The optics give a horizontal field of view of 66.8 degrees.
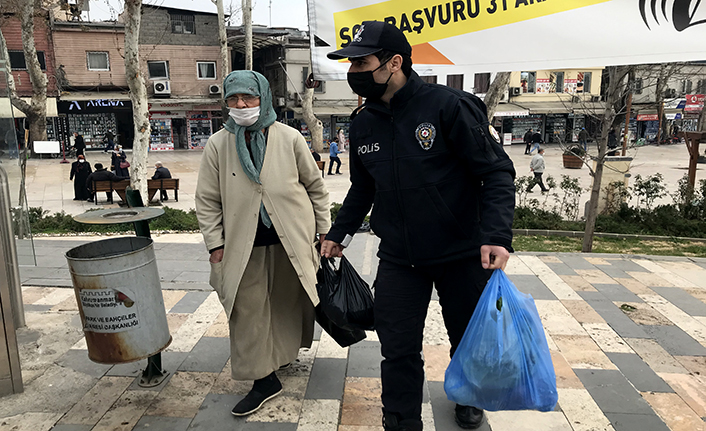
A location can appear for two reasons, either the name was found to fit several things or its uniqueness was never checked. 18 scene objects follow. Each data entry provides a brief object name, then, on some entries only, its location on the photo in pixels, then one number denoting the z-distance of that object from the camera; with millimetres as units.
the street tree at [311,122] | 27266
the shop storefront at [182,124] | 31969
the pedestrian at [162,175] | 13500
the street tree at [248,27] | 18562
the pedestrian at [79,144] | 24328
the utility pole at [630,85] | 7456
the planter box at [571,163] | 21403
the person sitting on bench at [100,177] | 13011
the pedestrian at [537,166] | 16109
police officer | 2291
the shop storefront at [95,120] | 29484
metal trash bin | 2756
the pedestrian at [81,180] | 13891
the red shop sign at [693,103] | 35838
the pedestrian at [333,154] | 20594
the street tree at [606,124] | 7289
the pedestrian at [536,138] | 26827
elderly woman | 2910
